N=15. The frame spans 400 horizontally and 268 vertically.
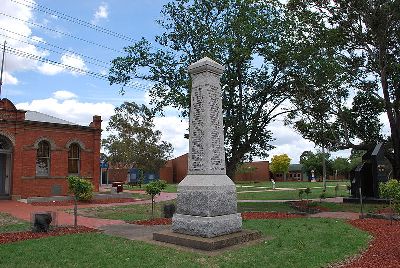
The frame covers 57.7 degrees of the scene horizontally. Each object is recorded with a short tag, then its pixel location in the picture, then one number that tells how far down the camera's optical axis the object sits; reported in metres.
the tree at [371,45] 21.75
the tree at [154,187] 16.06
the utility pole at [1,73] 23.69
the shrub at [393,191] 11.13
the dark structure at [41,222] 11.70
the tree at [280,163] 73.94
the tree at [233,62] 18.64
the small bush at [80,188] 16.28
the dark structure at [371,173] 24.06
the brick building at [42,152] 24.53
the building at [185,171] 67.81
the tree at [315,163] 72.75
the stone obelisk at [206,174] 9.44
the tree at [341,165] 78.58
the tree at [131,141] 54.09
